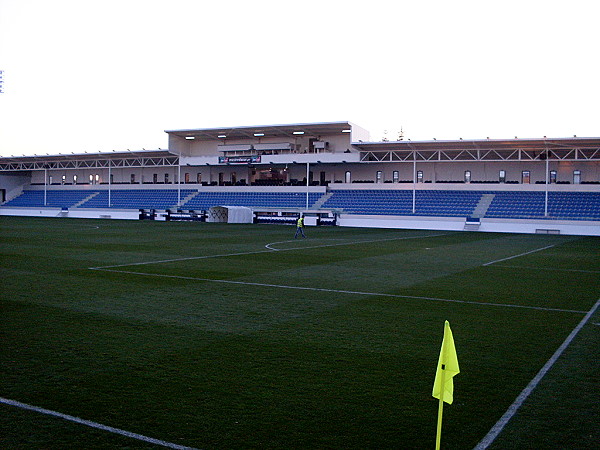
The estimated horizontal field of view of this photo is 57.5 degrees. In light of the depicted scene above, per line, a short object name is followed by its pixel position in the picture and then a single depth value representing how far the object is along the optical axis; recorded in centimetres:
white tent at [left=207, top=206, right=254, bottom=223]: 5459
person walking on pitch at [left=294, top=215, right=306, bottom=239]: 3232
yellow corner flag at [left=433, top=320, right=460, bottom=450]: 440
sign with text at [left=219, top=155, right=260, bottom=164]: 6241
